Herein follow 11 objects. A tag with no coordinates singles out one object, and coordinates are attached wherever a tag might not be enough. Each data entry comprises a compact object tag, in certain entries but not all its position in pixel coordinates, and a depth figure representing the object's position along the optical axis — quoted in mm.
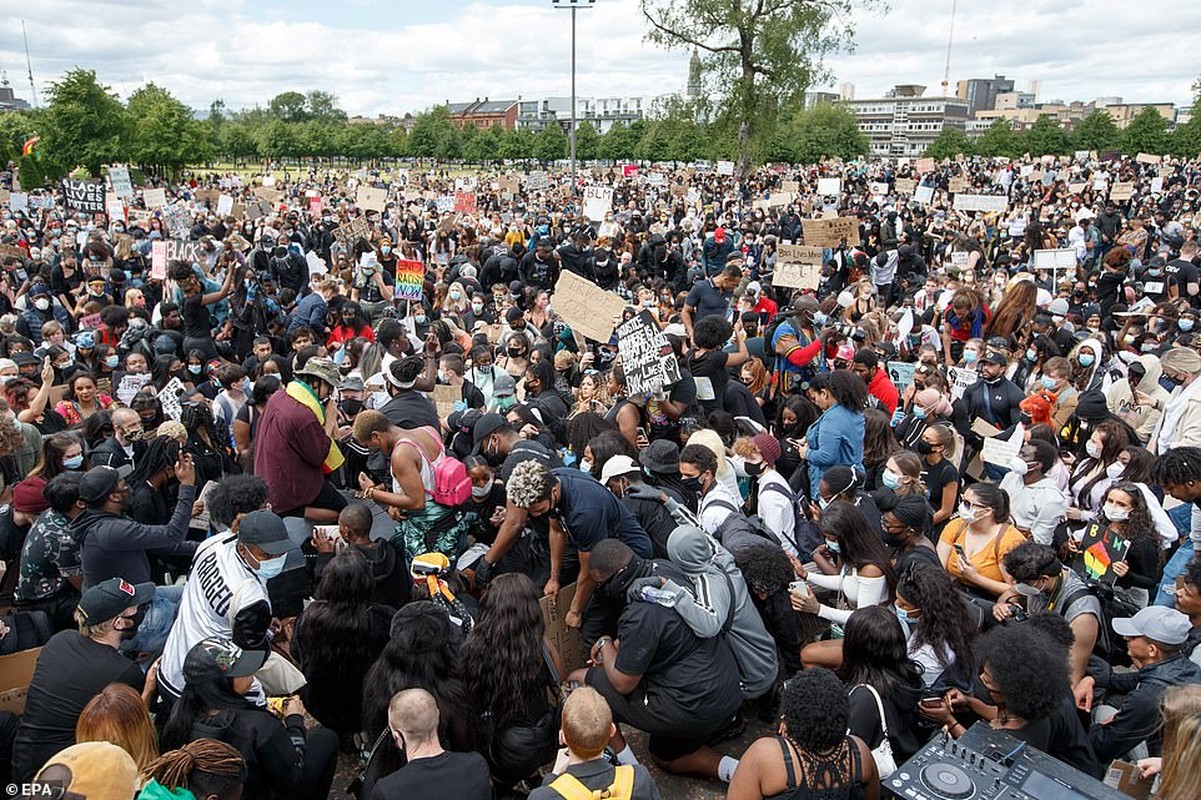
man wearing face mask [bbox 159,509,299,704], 3895
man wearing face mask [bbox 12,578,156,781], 3555
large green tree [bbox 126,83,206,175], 46781
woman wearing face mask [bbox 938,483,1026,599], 4730
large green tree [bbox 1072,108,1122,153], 65625
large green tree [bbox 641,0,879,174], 32031
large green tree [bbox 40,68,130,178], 41656
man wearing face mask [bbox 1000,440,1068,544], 5285
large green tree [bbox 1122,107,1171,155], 57594
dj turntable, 2719
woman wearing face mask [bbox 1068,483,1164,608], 4590
